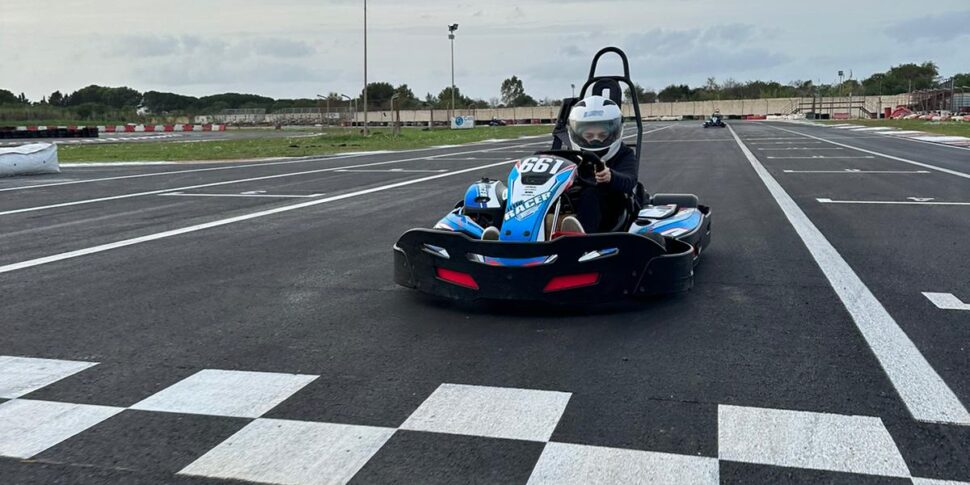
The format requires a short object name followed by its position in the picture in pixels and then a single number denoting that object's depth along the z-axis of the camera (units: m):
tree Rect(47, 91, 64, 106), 107.85
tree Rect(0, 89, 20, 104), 90.06
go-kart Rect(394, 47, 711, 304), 4.77
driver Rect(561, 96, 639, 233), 5.80
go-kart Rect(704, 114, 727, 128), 55.68
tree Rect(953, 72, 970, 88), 114.22
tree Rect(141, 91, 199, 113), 116.19
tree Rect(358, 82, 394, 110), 123.98
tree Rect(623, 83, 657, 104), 128.18
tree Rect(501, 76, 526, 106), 135.88
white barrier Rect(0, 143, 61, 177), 18.12
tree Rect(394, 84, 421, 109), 111.95
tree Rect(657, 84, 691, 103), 129.50
